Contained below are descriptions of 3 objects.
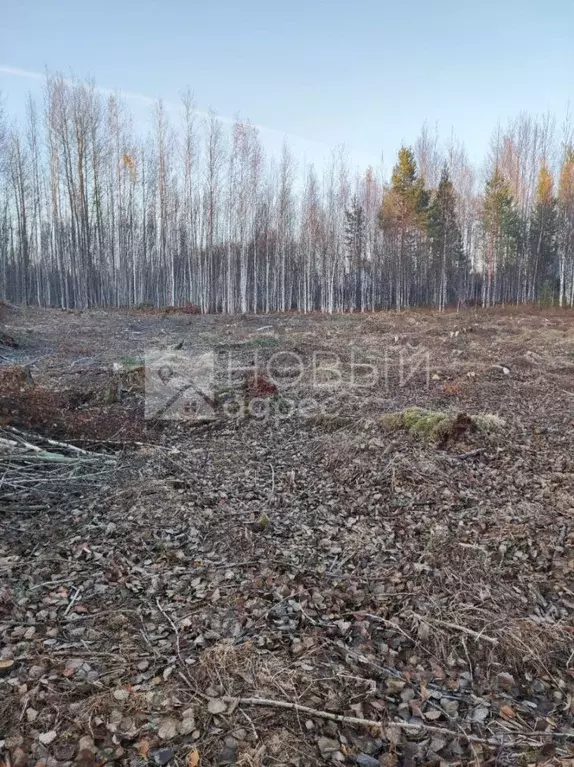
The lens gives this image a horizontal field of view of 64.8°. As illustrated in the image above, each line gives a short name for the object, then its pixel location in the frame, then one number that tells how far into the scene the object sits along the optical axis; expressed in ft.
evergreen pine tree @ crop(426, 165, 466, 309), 96.26
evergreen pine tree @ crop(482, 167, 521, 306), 96.63
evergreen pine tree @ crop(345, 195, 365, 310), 105.60
